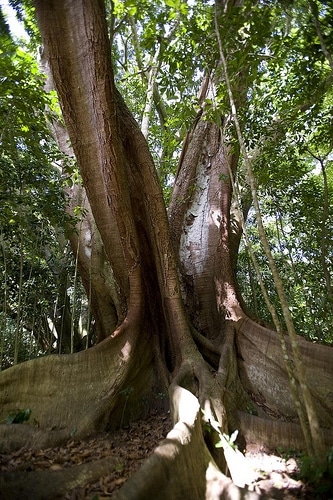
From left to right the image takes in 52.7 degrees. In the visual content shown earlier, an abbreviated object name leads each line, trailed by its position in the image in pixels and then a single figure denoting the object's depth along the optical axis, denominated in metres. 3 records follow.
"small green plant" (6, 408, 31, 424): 3.32
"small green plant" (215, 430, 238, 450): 2.64
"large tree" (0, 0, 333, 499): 2.81
